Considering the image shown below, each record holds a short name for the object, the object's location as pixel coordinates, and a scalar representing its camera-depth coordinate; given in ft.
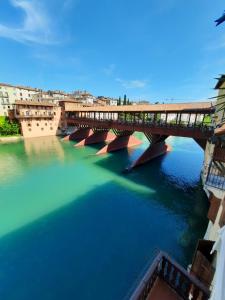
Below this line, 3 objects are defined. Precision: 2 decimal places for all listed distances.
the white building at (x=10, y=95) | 125.16
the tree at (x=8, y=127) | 108.58
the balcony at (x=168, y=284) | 11.46
